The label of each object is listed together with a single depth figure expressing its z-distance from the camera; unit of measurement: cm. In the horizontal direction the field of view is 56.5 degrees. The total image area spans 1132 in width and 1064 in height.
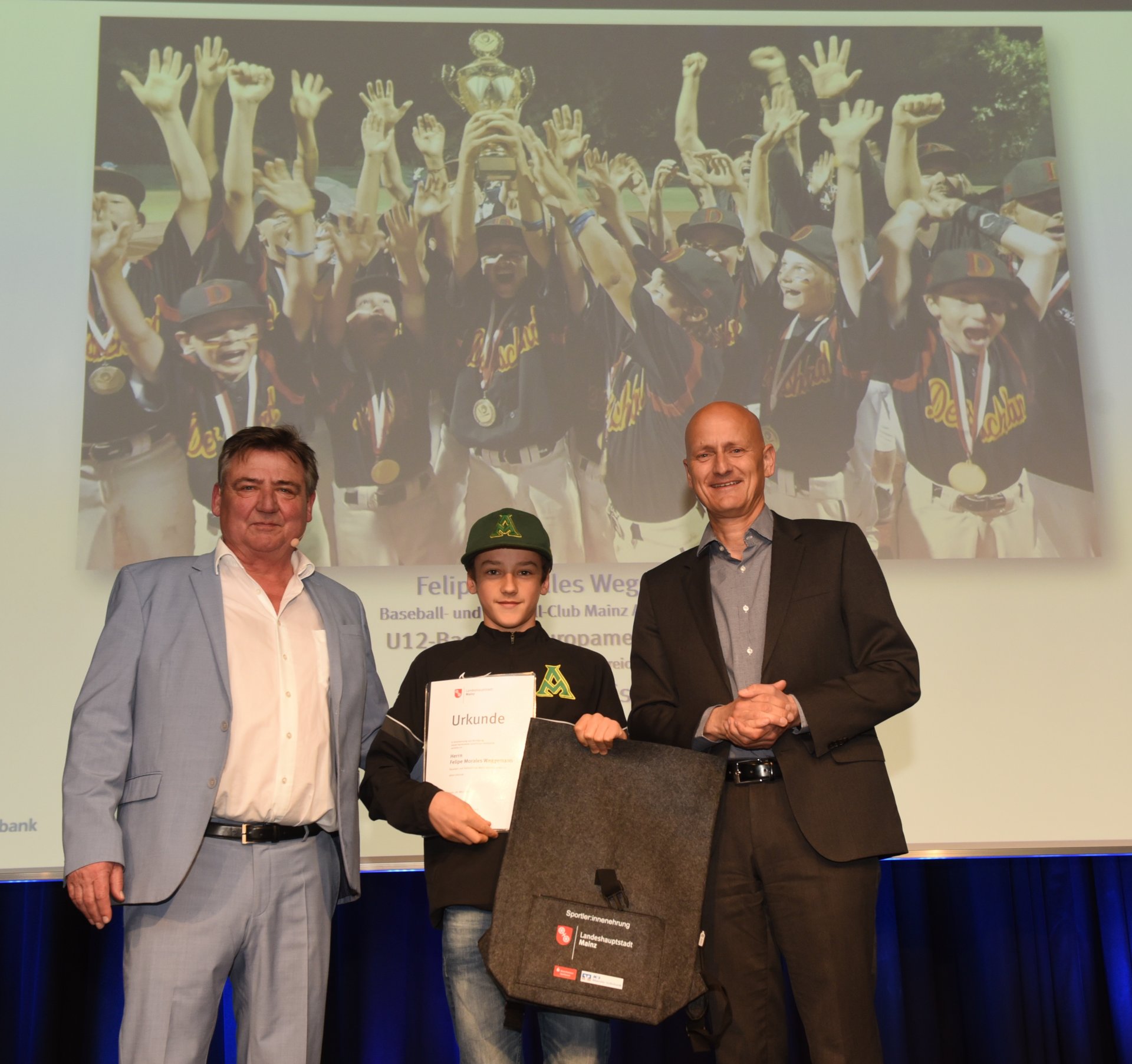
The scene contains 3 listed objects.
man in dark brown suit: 208
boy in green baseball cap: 220
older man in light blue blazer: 215
